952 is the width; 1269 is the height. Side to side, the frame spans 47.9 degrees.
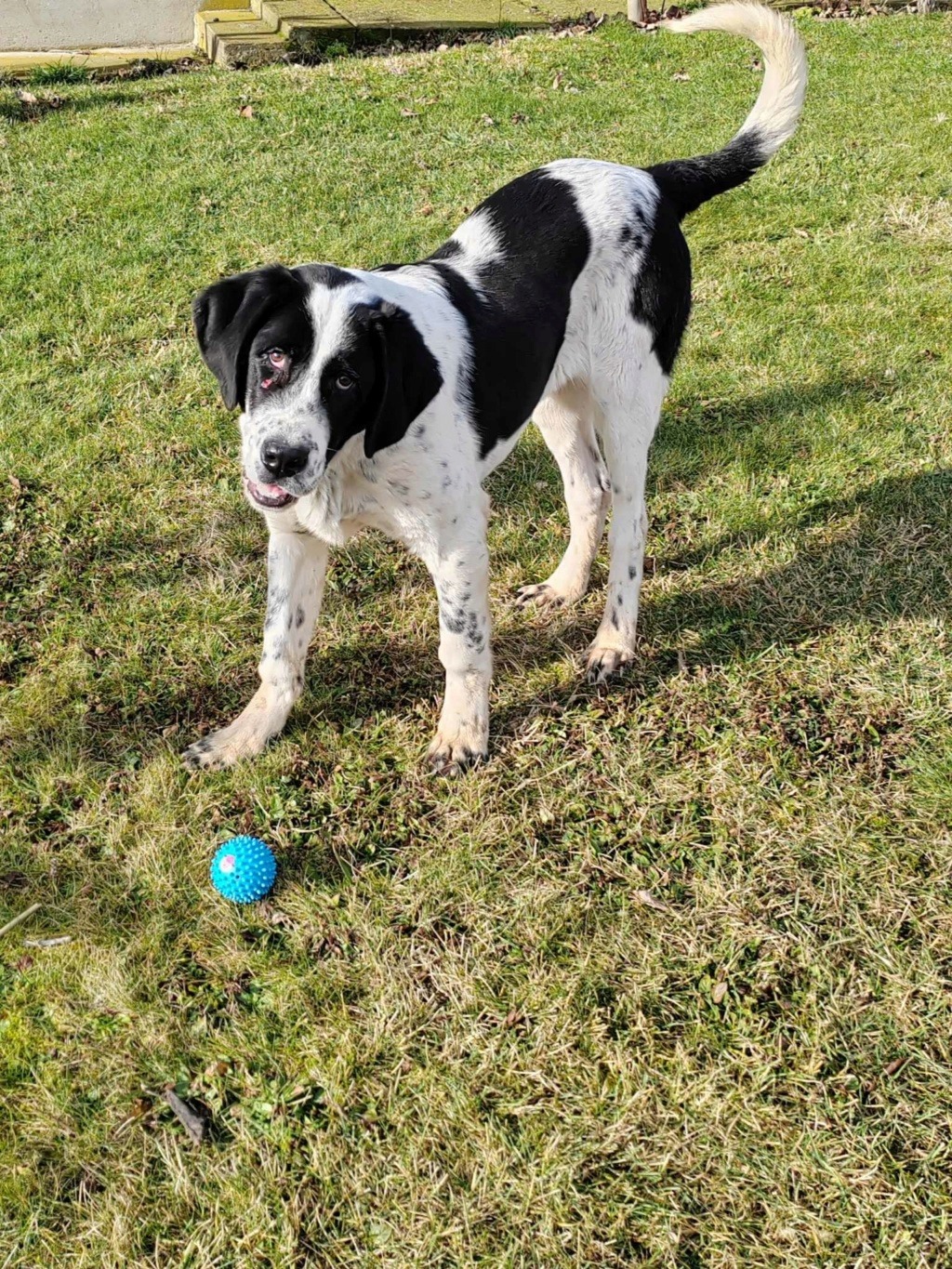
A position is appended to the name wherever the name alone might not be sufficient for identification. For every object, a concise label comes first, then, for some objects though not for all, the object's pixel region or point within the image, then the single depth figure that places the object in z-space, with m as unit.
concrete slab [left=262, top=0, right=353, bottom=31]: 9.46
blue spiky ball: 2.87
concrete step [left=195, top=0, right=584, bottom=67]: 9.20
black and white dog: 2.57
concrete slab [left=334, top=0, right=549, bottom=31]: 9.80
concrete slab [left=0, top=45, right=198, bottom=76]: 9.17
